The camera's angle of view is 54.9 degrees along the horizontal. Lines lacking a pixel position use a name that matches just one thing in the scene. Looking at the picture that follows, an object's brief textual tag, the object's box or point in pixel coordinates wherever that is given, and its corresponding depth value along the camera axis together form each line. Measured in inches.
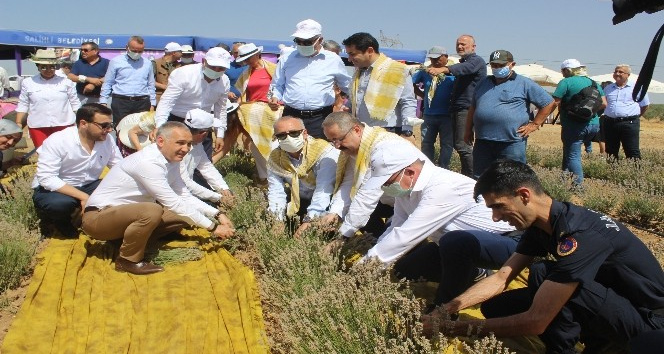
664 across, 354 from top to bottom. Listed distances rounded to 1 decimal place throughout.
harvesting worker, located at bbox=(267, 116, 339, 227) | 200.7
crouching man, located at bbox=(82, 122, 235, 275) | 175.3
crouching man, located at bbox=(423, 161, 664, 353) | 107.0
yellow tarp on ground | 135.9
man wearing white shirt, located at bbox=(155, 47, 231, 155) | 246.4
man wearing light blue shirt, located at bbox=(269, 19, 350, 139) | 242.1
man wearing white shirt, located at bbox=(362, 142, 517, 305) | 138.6
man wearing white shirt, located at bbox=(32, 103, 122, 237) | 200.2
